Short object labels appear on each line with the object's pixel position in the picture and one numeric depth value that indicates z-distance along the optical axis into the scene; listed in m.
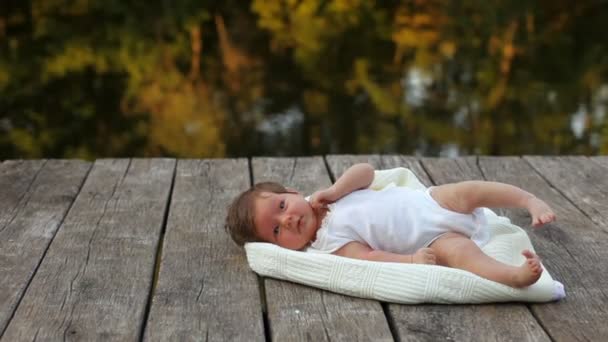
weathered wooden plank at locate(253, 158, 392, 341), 2.16
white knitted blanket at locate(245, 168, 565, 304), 2.30
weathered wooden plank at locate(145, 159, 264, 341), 2.20
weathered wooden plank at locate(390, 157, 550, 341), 2.15
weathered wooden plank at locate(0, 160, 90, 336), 2.49
